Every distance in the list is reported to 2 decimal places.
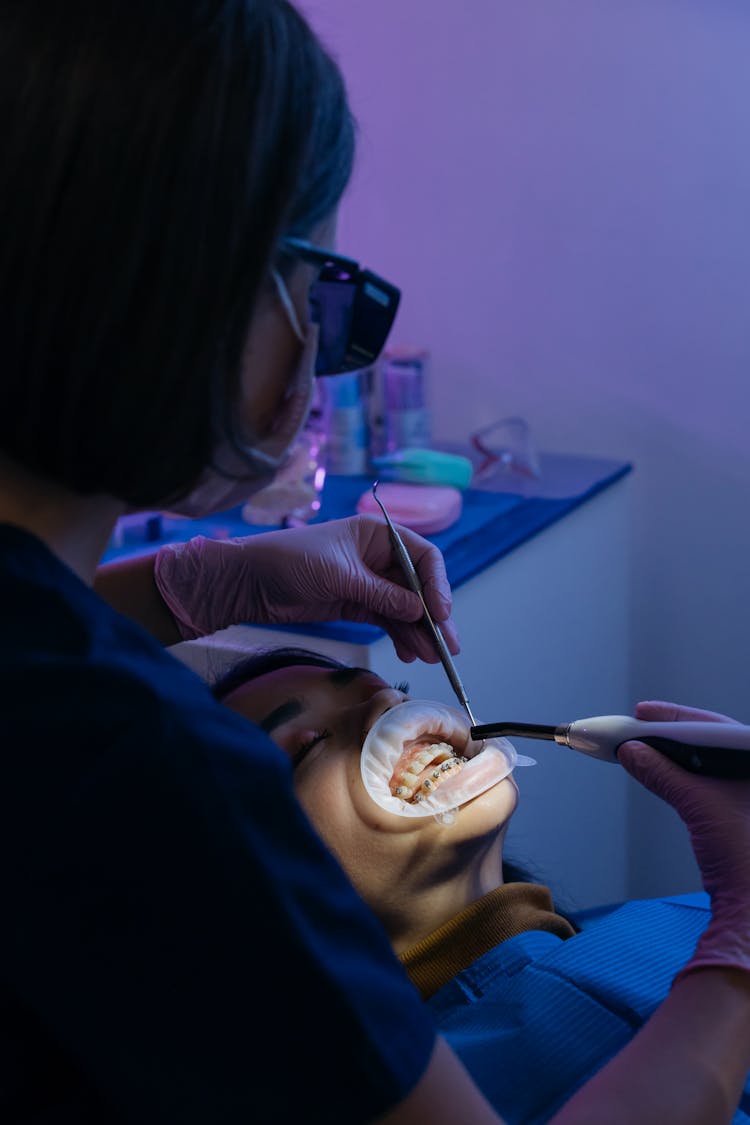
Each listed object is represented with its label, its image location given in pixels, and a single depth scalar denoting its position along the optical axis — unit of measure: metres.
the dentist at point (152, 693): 0.58
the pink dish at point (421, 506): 1.64
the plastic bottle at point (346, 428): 1.97
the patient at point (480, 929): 1.06
